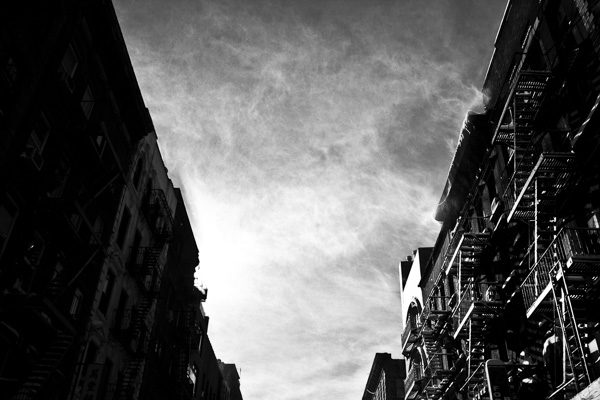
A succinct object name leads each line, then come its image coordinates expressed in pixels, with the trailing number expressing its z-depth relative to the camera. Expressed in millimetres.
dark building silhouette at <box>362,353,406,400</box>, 57312
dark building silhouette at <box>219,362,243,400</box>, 69562
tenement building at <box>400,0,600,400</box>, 15016
